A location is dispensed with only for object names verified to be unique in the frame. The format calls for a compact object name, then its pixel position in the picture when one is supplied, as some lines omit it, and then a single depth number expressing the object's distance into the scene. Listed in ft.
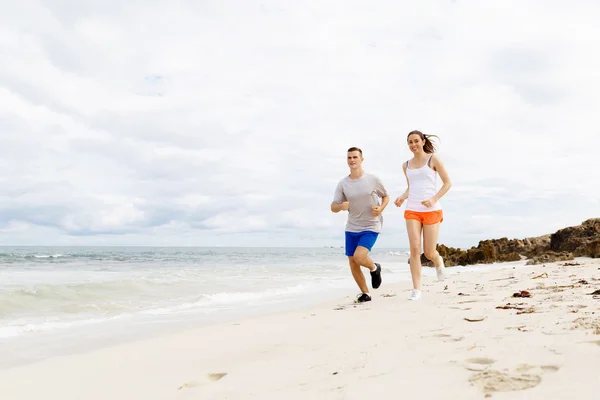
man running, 19.47
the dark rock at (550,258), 38.53
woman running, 18.75
